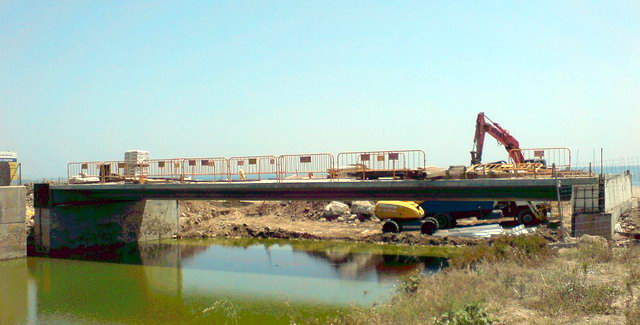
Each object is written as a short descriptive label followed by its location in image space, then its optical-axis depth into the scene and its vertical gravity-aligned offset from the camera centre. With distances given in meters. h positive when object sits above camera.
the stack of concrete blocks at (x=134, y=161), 30.07 -0.07
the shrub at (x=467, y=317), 8.45 -2.53
